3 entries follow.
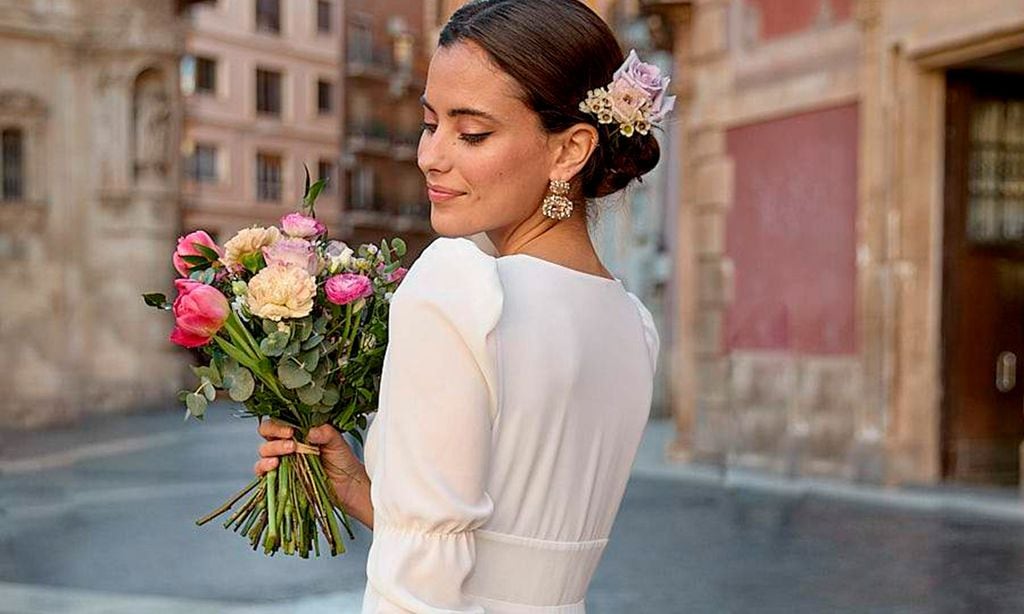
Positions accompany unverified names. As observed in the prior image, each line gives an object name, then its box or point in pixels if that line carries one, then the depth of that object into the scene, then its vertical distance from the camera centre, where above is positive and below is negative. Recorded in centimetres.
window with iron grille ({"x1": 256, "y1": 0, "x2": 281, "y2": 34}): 4362 +821
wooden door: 1200 +13
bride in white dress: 150 -6
